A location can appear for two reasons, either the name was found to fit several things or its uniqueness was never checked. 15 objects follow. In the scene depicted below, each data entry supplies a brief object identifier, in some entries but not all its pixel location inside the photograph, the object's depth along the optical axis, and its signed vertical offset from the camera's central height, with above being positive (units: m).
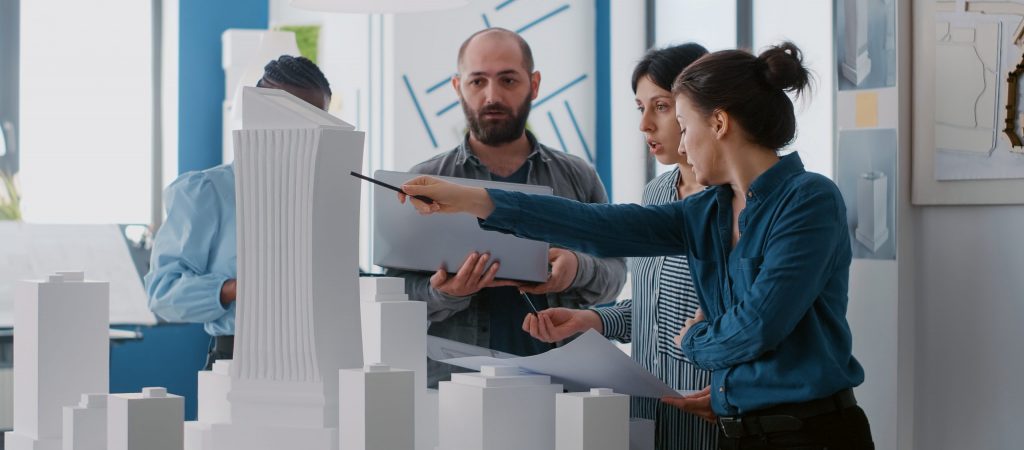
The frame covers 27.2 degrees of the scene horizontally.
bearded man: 5.18 +0.14
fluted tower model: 3.80 -0.07
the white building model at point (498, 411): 3.70 -0.25
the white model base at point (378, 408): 3.65 -0.23
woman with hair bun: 3.96 -0.03
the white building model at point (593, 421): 3.65 -0.25
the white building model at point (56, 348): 3.99 -0.20
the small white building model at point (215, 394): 3.89 -0.26
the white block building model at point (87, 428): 3.80 -0.29
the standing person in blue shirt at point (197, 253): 5.29 -0.09
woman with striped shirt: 4.70 -0.16
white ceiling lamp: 5.32 +0.58
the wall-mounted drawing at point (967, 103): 4.85 +0.29
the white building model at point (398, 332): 3.98 -0.17
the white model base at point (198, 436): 3.89 -0.32
